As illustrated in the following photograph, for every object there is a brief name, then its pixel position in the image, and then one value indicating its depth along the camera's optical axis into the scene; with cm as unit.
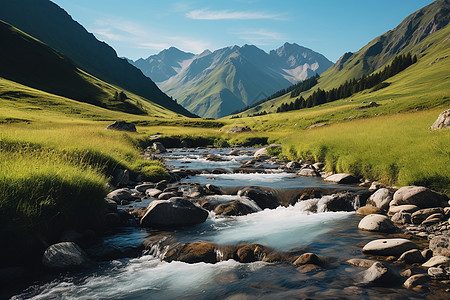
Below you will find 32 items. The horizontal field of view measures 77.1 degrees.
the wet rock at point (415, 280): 671
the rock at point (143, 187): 1714
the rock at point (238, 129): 7850
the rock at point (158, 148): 4543
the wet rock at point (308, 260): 830
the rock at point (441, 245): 760
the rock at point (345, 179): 1789
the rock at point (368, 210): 1254
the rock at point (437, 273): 685
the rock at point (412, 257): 780
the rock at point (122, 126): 5931
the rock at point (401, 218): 1081
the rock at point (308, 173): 2169
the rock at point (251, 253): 888
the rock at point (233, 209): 1345
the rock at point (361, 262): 791
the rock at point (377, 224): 1026
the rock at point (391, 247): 829
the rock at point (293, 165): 2630
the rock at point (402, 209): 1130
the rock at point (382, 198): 1292
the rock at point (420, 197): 1138
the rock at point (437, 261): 723
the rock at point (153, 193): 1597
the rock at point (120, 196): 1448
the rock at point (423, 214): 1053
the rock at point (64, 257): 813
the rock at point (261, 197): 1500
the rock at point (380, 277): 694
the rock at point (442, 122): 2084
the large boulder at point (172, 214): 1177
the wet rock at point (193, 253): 895
